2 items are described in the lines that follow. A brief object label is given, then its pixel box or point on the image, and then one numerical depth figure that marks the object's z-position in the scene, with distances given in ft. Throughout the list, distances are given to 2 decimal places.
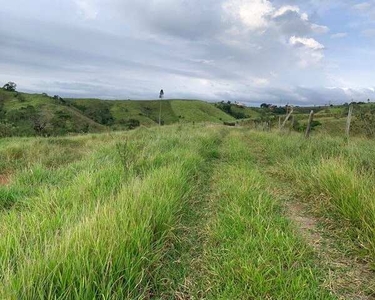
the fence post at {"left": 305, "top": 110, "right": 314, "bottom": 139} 39.62
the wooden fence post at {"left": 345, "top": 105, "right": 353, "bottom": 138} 38.53
